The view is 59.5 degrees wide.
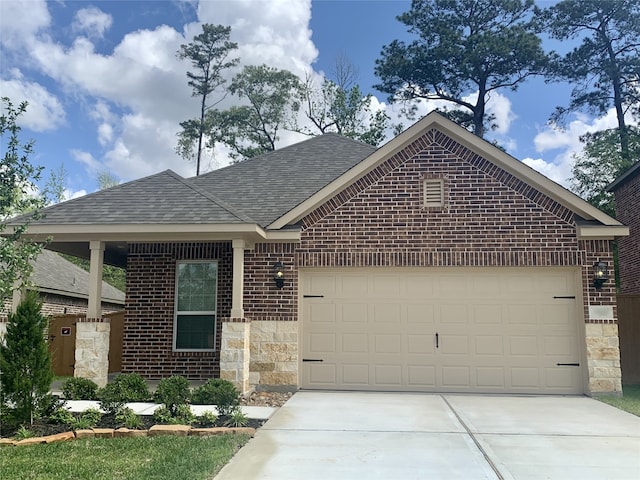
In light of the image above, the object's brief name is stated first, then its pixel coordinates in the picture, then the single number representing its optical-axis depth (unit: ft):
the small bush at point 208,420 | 23.52
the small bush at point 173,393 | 25.11
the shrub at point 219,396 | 25.59
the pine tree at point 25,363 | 22.54
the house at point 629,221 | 53.31
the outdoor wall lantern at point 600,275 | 32.53
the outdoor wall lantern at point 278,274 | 34.16
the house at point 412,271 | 32.83
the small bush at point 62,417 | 23.16
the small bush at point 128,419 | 22.91
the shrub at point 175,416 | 23.44
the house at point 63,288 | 61.31
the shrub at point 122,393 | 25.26
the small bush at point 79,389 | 28.84
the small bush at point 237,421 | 23.61
